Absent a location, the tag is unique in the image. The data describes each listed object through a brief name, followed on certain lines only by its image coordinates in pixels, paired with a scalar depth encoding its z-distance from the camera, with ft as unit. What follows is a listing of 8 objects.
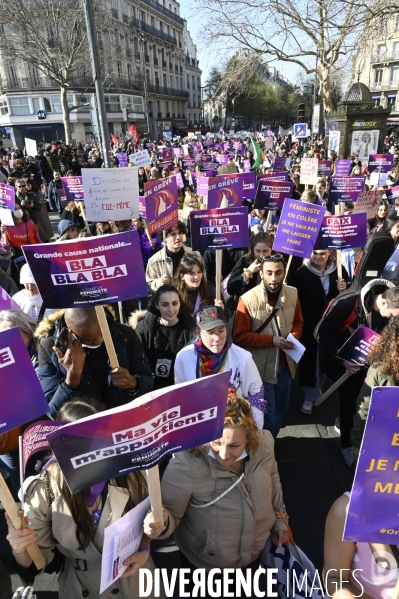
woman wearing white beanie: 12.77
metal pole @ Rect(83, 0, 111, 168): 22.95
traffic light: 71.36
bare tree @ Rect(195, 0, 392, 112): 51.29
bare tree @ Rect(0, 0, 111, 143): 73.72
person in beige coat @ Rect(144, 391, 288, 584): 6.25
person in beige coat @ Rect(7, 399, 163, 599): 5.46
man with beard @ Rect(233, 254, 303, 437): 11.07
